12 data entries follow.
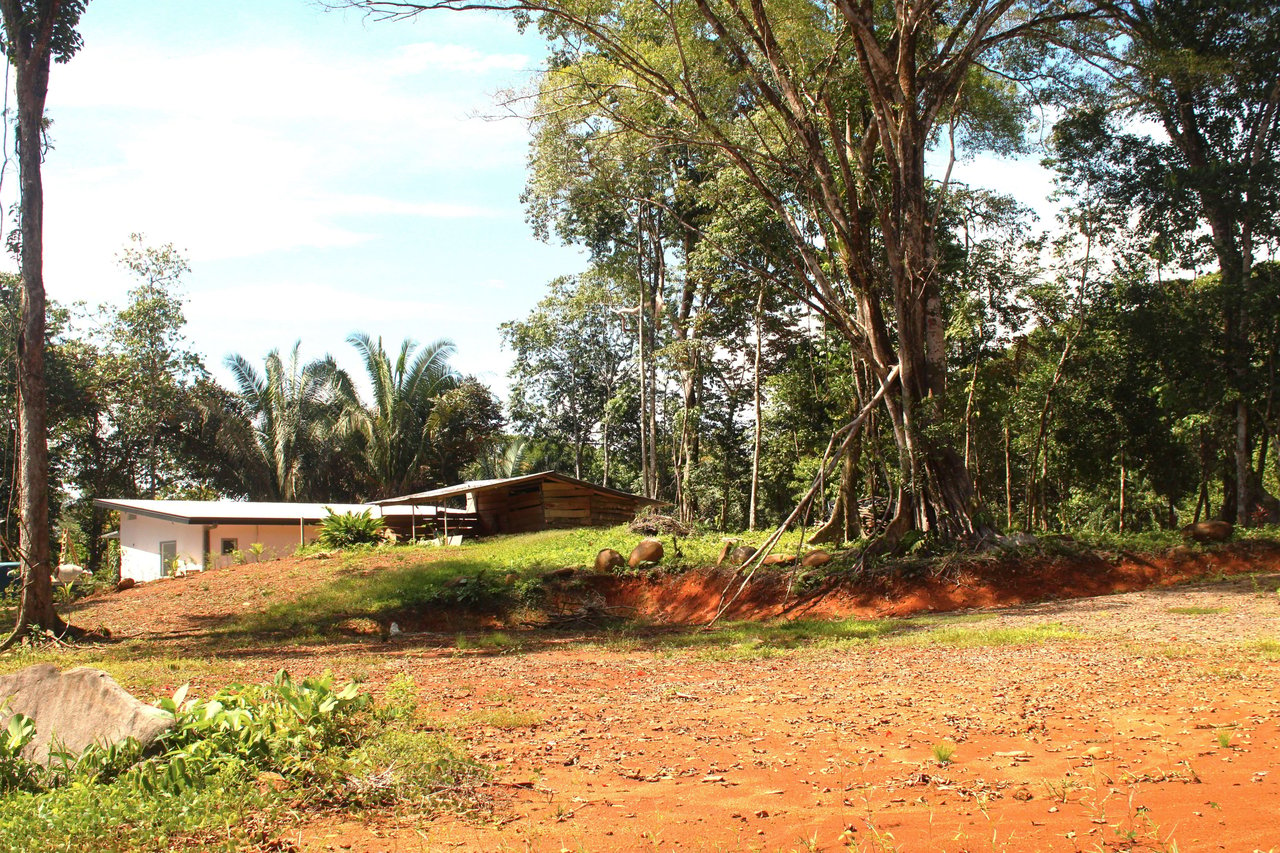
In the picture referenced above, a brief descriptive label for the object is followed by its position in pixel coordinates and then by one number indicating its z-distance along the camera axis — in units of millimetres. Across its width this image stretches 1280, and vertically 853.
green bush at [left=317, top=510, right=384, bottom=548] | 23641
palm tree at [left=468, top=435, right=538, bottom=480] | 41344
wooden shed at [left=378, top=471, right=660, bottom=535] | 28906
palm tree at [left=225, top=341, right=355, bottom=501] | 36500
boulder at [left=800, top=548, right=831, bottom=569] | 15539
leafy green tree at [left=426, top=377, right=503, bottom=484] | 37500
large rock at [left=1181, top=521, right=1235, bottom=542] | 14844
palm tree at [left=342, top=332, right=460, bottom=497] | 35094
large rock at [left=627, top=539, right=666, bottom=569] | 17406
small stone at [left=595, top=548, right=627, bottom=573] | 17422
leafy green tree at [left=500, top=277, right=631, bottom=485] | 39156
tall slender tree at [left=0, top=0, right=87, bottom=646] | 12812
